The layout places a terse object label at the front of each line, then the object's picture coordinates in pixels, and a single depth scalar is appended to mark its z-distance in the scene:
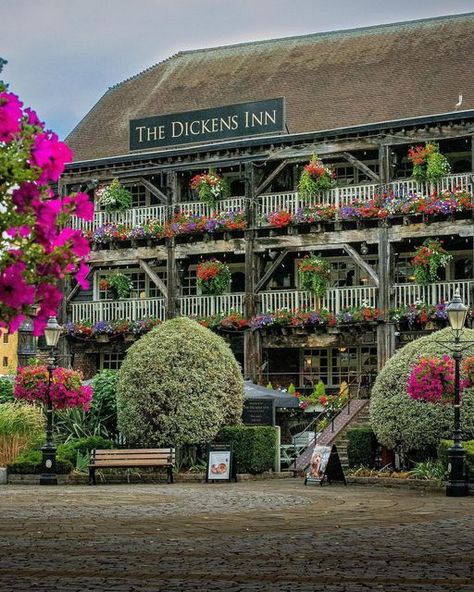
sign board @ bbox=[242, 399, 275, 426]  30.50
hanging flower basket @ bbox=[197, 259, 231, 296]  39.06
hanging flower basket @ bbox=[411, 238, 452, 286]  35.66
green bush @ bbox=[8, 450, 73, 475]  25.38
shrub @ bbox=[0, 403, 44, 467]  26.83
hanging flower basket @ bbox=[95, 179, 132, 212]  41.16
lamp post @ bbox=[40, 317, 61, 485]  24.09
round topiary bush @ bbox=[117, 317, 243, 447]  26.44
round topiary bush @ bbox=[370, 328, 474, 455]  23.83
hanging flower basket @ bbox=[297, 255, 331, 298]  37.12
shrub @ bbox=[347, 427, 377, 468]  26.30
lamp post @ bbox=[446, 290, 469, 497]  20.23
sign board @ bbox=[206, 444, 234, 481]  25.36
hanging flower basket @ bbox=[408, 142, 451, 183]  35.66
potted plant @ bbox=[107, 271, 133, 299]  41.59
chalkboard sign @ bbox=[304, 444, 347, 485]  23.38
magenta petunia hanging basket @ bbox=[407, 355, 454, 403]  22.08
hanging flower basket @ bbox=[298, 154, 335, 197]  37.38
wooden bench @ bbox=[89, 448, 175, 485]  24.78
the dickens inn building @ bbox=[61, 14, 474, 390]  36.81
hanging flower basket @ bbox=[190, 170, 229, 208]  39.44
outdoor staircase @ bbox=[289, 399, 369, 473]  29.28
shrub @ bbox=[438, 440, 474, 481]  21.16
